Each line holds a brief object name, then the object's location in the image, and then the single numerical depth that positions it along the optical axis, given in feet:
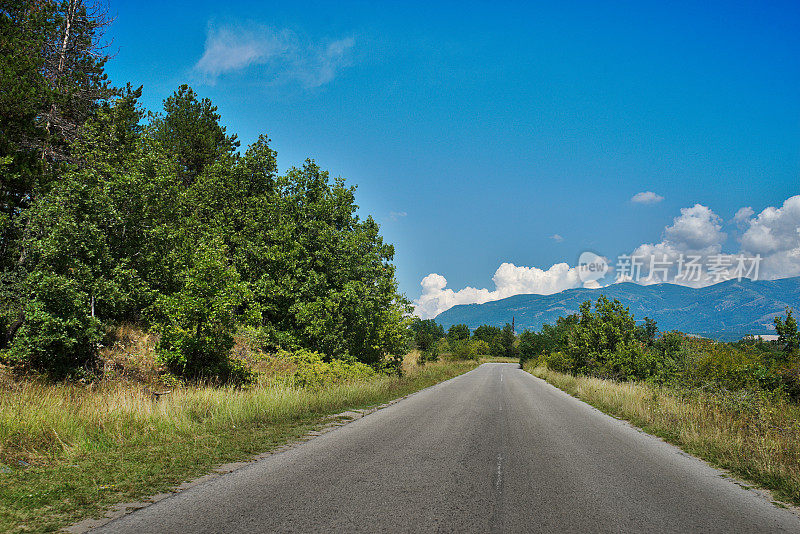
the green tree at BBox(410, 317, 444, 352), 274.16
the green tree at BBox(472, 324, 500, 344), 502.38
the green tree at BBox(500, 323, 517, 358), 441.27
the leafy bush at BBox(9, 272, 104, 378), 42.73
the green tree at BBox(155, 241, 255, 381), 46.88
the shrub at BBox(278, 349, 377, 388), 57.44
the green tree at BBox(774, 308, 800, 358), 97.45
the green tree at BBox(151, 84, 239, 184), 102.12
